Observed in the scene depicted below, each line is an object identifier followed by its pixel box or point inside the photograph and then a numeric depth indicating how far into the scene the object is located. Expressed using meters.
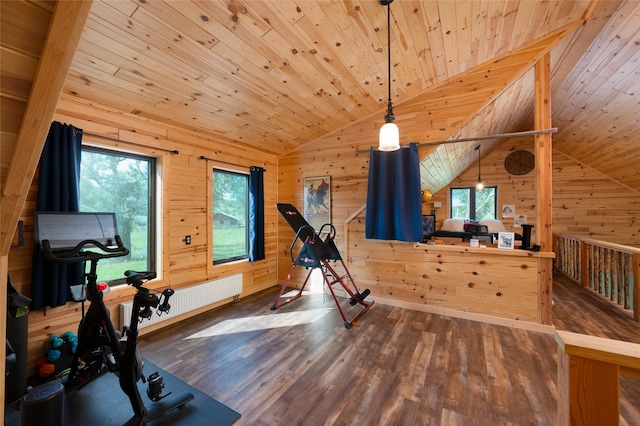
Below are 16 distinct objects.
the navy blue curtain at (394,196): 3.43
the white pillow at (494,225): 5.88
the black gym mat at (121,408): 1.66
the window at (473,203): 6.77
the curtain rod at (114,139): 2.37
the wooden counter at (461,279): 2.92
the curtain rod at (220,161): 3.42
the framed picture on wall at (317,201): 4.22
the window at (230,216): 3.76
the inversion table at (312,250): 3.24
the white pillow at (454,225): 6.15
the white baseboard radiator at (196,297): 2.64
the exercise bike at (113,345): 1.60
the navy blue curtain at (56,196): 2.08
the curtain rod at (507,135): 2.84
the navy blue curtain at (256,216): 4.08
